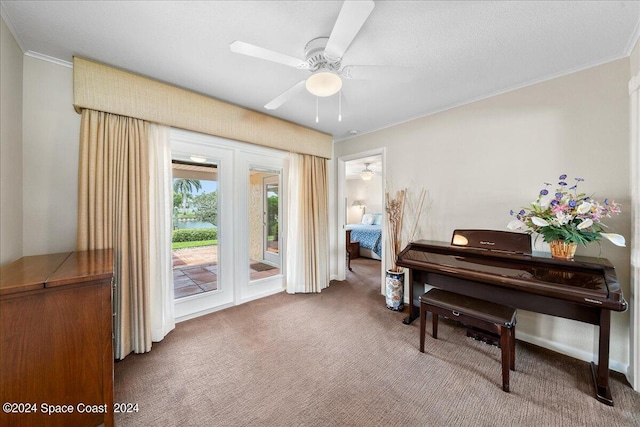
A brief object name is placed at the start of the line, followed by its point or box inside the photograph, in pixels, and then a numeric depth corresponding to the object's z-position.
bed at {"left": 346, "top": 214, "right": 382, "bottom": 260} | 5.47
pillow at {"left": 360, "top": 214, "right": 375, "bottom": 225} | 7.18
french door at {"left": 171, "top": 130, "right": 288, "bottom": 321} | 2.71
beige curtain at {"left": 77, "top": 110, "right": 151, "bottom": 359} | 1.93
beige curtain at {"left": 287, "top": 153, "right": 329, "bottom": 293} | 3.55
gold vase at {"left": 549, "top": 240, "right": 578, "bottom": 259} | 1.85
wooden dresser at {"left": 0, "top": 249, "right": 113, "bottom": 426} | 1.10
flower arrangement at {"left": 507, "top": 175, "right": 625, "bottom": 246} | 1.72
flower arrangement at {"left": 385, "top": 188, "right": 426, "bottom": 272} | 3.08
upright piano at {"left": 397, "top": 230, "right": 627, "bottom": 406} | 1.57
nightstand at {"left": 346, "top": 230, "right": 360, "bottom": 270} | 5.82
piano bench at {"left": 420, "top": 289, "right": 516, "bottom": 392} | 1.69
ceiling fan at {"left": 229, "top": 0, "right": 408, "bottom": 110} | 1.25
